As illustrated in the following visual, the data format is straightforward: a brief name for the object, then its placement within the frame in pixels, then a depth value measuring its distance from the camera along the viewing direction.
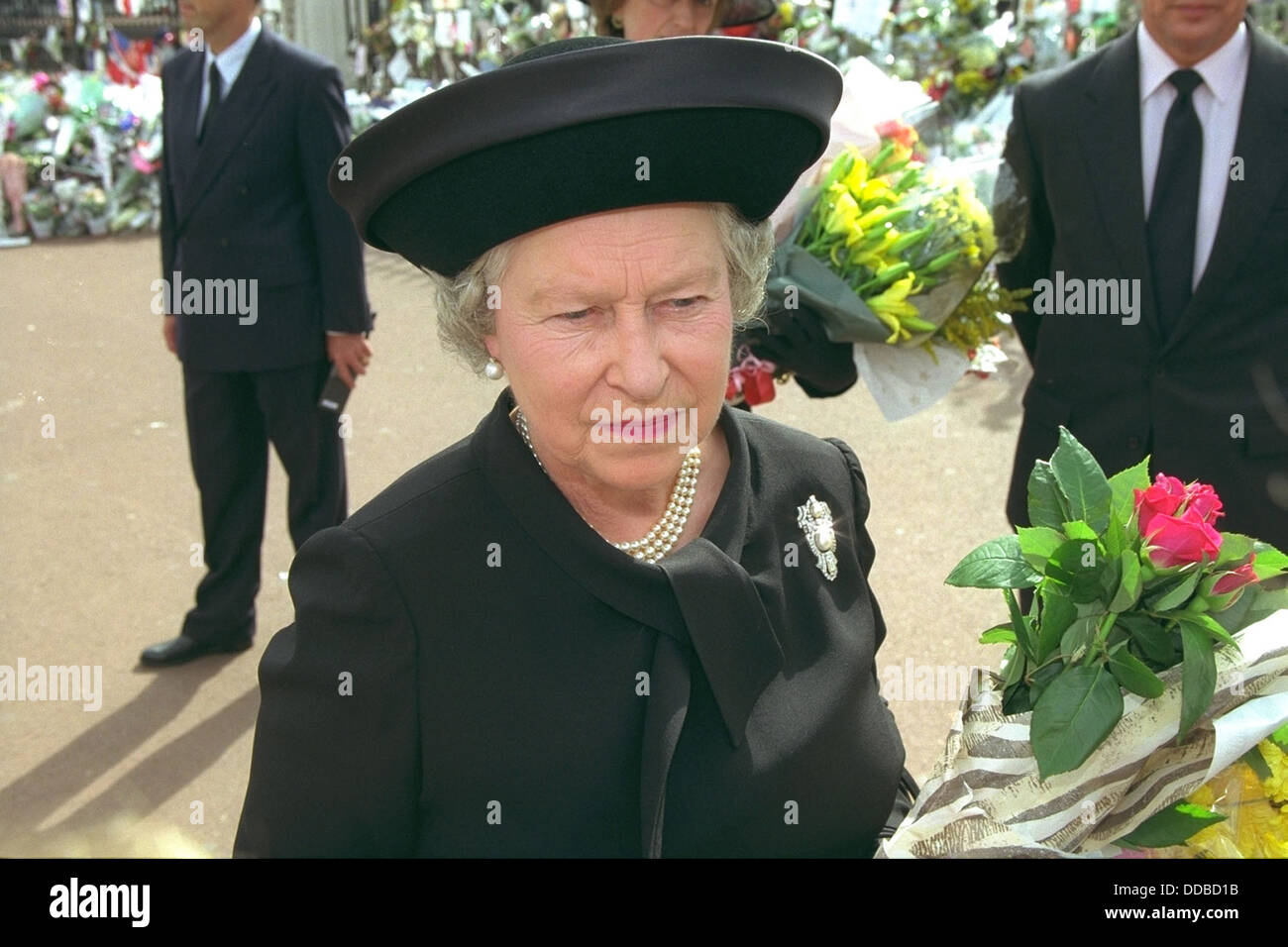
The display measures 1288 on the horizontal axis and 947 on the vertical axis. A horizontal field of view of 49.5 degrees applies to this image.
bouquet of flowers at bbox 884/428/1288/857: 1.52
